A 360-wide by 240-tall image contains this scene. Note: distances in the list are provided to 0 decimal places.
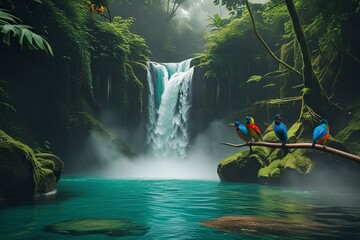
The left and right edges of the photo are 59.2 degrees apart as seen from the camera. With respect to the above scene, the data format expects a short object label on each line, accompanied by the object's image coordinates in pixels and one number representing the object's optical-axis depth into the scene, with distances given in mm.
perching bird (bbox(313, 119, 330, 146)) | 3299
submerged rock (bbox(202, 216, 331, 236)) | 5509
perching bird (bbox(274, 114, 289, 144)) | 3900
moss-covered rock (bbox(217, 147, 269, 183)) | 15875
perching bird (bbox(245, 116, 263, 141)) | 4473
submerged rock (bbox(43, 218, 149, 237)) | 5500
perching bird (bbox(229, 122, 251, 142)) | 4125
